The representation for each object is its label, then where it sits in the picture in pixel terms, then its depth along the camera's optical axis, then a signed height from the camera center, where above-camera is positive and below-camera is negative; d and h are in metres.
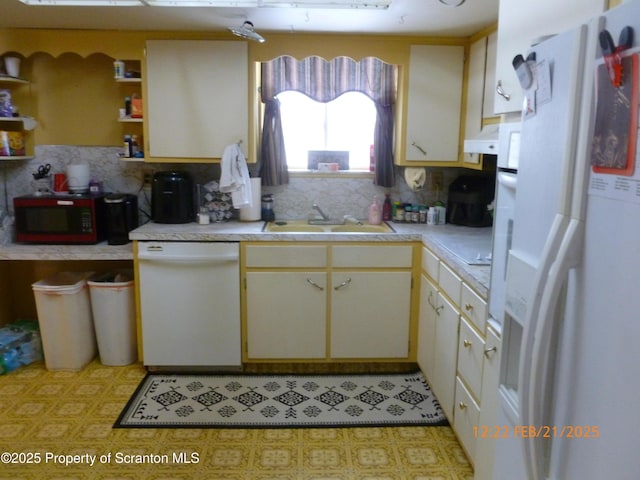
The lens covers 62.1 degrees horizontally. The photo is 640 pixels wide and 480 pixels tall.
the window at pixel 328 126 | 3.66 +0.18
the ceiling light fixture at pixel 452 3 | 2.49 +0.71
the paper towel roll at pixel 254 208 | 3.47 -0.37
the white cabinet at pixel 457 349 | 2.07 -0.88
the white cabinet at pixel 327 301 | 3.15 -0.89
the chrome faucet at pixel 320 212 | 3.68 -0.41
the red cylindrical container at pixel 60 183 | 3.48 -0.22
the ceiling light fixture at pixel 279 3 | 2.46 +0.68
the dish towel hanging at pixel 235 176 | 3.21 -0.15
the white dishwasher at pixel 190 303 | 3.11 -0.90
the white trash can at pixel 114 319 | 3.26 -1.04
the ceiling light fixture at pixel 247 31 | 2.68 +0.60
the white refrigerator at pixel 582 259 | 0.88 -0.19
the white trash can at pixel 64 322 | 3.21 -1.05
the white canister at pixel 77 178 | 3.41 -0.18
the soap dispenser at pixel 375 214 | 3.59 -0.41
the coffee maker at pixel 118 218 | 3.29 -0.42
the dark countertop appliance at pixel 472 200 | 3.36 -0.28
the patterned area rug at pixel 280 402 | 2.77 -1.38
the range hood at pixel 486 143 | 2.11 +0.05
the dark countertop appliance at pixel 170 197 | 3.32 -0.29
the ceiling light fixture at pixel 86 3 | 2.44 +0.67
